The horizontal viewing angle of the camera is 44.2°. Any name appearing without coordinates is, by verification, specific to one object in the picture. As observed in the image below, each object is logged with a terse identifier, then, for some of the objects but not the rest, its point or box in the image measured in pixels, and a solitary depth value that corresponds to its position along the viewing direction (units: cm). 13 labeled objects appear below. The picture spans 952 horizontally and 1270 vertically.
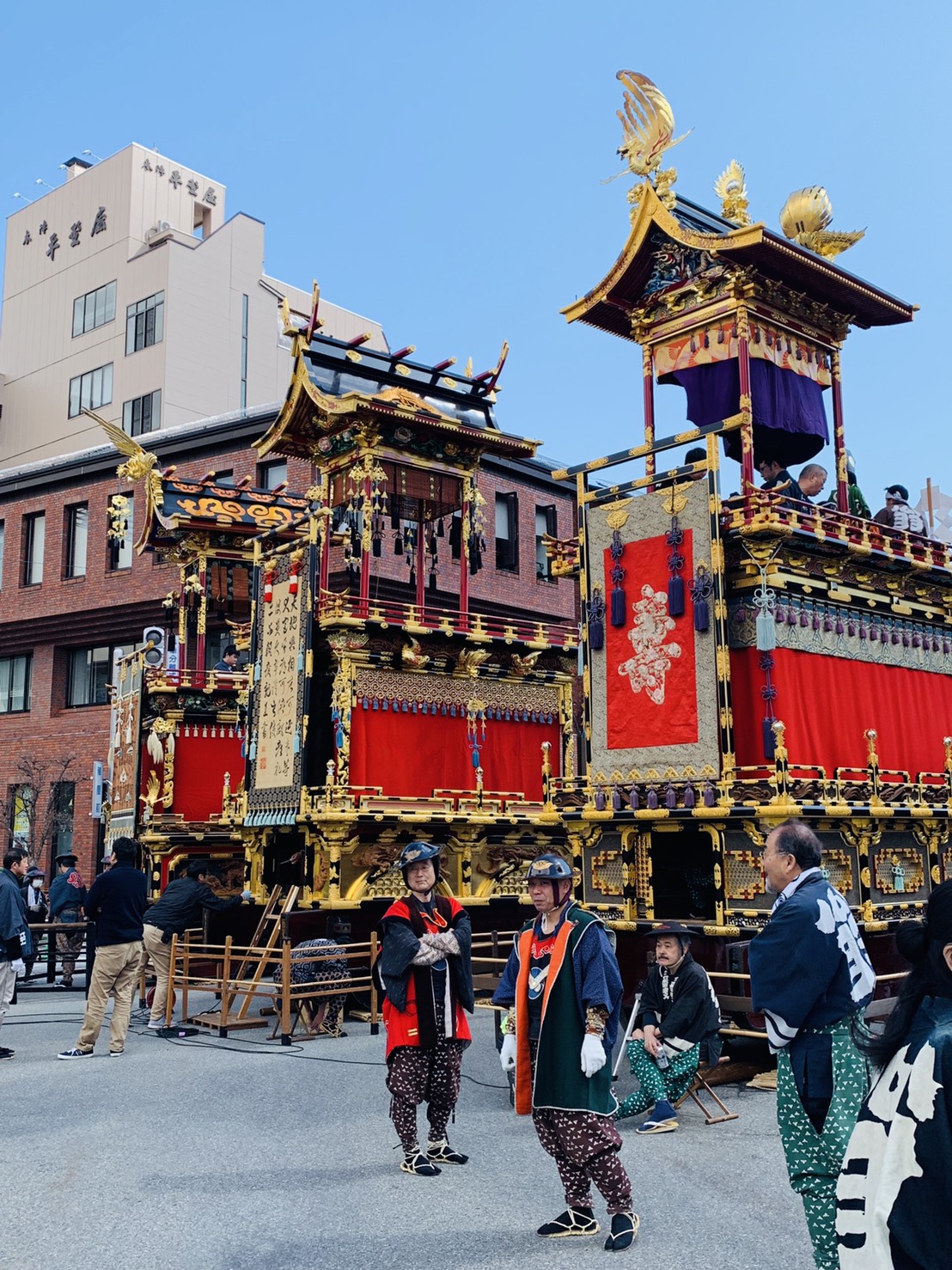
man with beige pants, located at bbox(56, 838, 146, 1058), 1287
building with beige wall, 3850
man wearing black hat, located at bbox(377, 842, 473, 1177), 786
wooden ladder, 1432
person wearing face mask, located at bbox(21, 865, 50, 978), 2063
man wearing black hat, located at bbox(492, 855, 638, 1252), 638
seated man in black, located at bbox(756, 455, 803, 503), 1448
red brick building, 3225
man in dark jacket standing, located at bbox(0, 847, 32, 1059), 1248
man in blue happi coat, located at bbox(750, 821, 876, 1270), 493
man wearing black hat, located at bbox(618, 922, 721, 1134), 904
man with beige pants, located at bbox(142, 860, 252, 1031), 1524
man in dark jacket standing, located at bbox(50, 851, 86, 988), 2059
